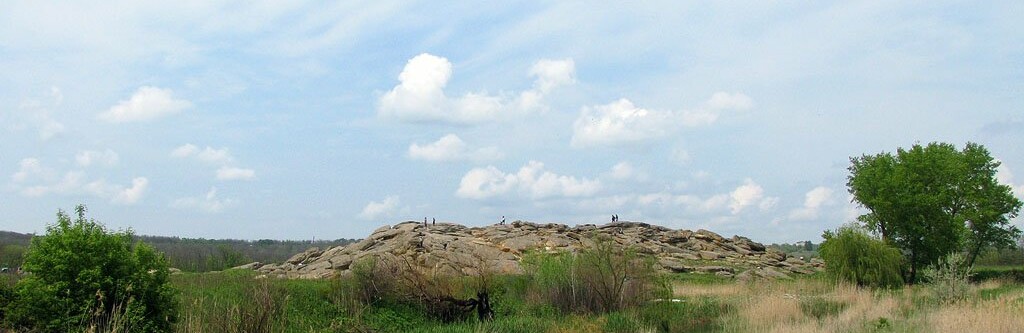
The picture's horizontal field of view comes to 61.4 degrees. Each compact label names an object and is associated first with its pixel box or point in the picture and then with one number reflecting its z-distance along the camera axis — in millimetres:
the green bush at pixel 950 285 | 22891
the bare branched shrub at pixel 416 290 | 24250
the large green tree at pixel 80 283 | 14391
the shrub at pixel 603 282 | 24250
